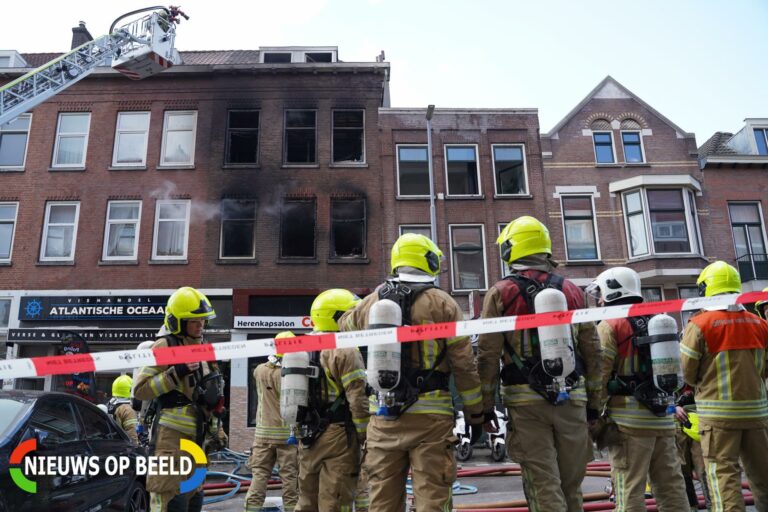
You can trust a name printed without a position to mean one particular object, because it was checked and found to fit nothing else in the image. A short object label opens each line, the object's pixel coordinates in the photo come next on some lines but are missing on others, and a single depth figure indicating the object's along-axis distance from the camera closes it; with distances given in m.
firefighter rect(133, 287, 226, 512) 4.21
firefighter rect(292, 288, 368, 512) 4.19
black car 3.68
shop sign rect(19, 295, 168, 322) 16.59
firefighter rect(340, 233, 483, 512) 3.29
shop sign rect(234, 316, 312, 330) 16.31
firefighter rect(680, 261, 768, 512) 4.18
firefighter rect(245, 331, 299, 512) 6.12
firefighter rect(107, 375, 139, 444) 7.81
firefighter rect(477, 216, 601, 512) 3.43
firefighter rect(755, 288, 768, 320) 6.02
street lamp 15.36
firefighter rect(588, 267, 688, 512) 3.80
